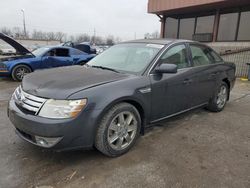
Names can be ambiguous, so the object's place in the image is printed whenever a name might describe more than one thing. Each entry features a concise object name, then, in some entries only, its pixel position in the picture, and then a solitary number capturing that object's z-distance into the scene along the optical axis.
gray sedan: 2.10
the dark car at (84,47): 14.38
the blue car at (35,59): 7.25
